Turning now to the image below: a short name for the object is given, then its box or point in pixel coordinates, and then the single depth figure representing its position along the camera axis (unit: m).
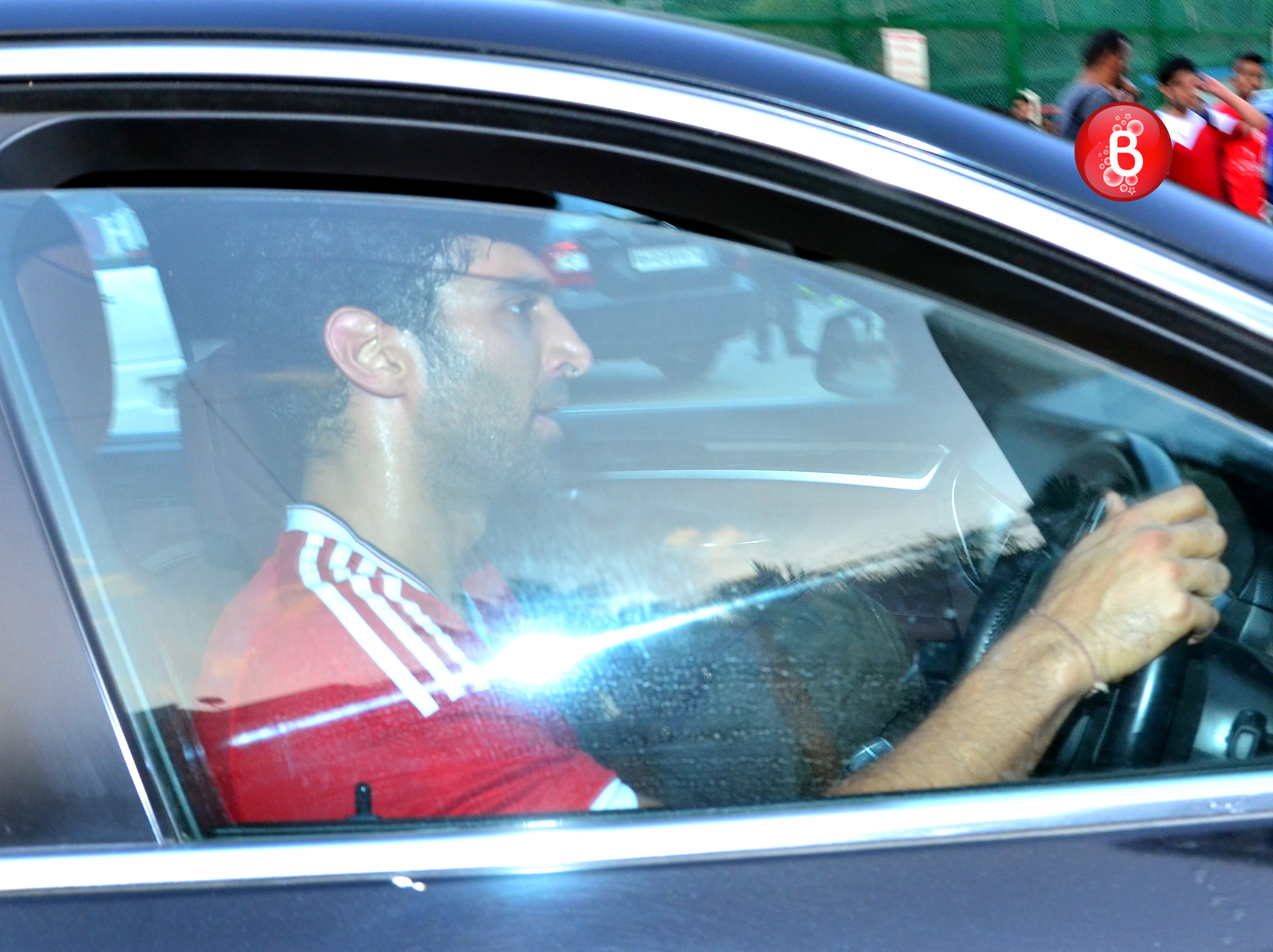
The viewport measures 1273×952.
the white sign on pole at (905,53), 5.89
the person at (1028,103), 6.79
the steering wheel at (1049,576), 1.15
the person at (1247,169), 5.77
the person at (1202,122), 4.74
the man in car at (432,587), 1.13
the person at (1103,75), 4.45
